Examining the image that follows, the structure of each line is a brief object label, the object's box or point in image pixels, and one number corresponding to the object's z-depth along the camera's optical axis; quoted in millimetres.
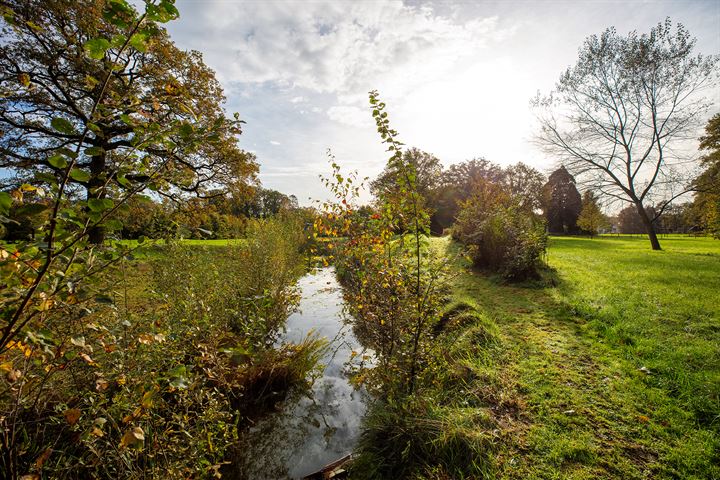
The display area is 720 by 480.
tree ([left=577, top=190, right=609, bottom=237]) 28194
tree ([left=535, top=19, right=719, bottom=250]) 12406
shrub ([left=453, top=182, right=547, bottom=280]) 7551
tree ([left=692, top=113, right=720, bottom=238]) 10609
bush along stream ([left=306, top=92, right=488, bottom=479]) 2682
